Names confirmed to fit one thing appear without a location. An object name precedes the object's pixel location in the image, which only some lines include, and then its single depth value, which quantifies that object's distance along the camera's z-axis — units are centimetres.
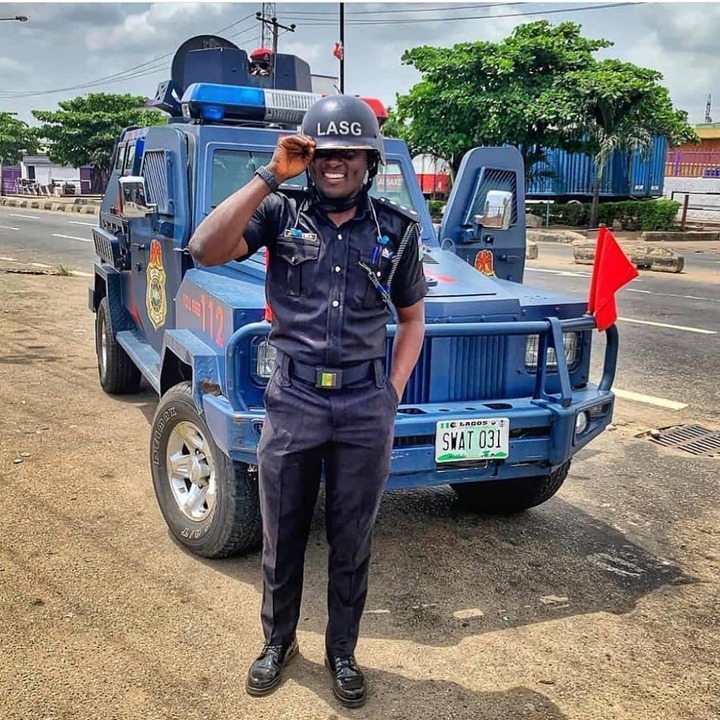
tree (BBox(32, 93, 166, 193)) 5094
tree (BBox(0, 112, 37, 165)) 6475
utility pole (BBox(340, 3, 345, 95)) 2597
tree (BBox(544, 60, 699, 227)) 2527
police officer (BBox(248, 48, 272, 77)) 622
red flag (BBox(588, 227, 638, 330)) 372
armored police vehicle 344
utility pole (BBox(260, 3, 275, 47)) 4094
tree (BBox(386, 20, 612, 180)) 2645
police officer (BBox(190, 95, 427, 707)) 262
